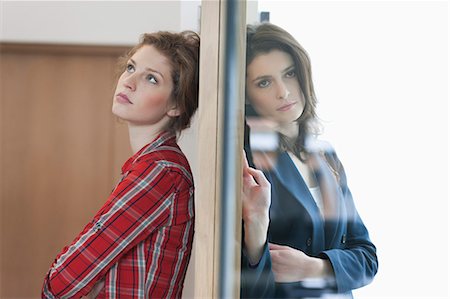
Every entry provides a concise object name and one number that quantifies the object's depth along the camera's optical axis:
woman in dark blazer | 2.29
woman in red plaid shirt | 2.41
